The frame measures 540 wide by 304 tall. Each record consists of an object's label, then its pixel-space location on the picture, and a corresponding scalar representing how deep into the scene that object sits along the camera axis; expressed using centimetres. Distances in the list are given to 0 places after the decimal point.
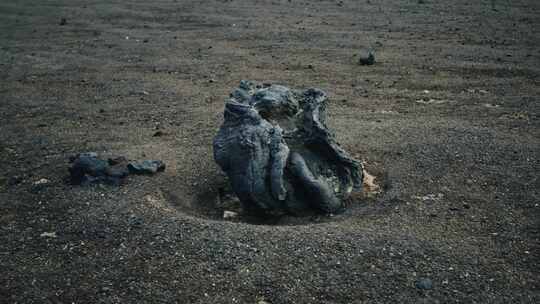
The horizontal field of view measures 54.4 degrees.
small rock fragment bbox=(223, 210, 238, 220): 523
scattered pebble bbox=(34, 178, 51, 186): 582
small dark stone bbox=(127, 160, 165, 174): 579
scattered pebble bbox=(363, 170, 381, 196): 569
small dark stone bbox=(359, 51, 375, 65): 1067
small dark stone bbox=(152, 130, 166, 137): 730
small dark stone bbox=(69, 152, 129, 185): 564
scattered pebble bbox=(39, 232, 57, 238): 486
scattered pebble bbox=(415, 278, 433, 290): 414
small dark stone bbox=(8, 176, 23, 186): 591
